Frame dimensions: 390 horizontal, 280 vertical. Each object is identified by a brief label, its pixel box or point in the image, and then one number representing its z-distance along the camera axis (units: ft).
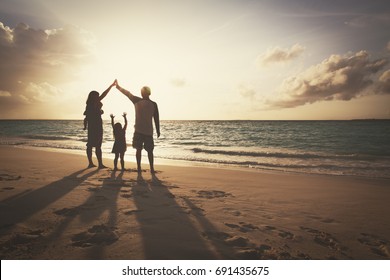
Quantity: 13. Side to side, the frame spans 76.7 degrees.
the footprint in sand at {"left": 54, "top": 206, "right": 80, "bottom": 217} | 10.59
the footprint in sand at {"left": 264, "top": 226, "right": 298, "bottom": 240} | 9.32
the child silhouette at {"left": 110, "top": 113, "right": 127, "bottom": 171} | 24.30
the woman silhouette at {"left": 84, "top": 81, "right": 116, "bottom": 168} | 23.62
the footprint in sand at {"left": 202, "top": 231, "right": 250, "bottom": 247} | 8.48
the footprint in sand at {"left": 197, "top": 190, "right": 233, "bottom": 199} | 15.09
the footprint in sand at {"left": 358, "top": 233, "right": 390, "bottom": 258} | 8.53
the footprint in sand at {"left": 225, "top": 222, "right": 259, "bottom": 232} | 9.84
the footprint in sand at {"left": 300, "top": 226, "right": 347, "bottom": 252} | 8.71
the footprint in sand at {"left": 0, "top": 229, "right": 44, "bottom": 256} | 7.48
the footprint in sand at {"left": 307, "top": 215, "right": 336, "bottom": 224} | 11.33
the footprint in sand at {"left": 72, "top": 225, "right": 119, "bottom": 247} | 8.06
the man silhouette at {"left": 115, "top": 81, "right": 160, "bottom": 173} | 21.09
